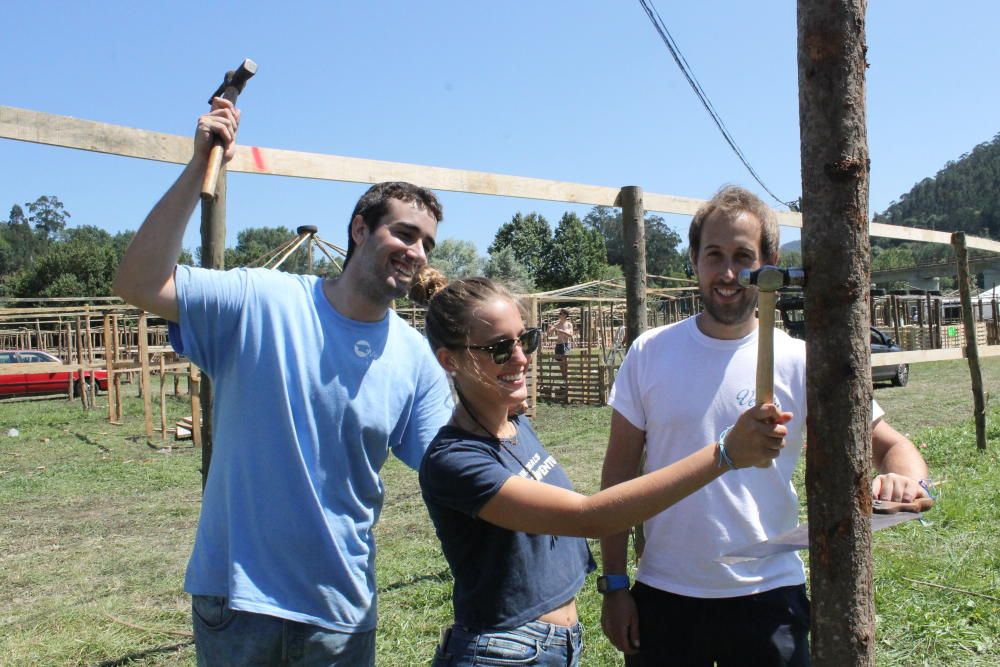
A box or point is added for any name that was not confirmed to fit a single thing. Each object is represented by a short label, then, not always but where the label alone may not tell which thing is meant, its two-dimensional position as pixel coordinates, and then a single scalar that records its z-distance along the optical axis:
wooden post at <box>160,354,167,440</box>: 12.33
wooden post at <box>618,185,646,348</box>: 4.12
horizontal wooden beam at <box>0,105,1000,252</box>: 2.70
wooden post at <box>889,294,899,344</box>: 23.25
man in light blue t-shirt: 1.87
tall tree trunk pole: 1.35
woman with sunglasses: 1.57
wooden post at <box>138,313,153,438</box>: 12.96
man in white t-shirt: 1.98
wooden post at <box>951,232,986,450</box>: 7.45
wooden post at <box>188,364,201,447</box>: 11.23
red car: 20.55
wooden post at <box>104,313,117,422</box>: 14.12
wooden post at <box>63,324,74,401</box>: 20.08
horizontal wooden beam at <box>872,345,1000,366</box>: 5.83
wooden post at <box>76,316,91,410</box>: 16.92
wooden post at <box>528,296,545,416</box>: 13.61
